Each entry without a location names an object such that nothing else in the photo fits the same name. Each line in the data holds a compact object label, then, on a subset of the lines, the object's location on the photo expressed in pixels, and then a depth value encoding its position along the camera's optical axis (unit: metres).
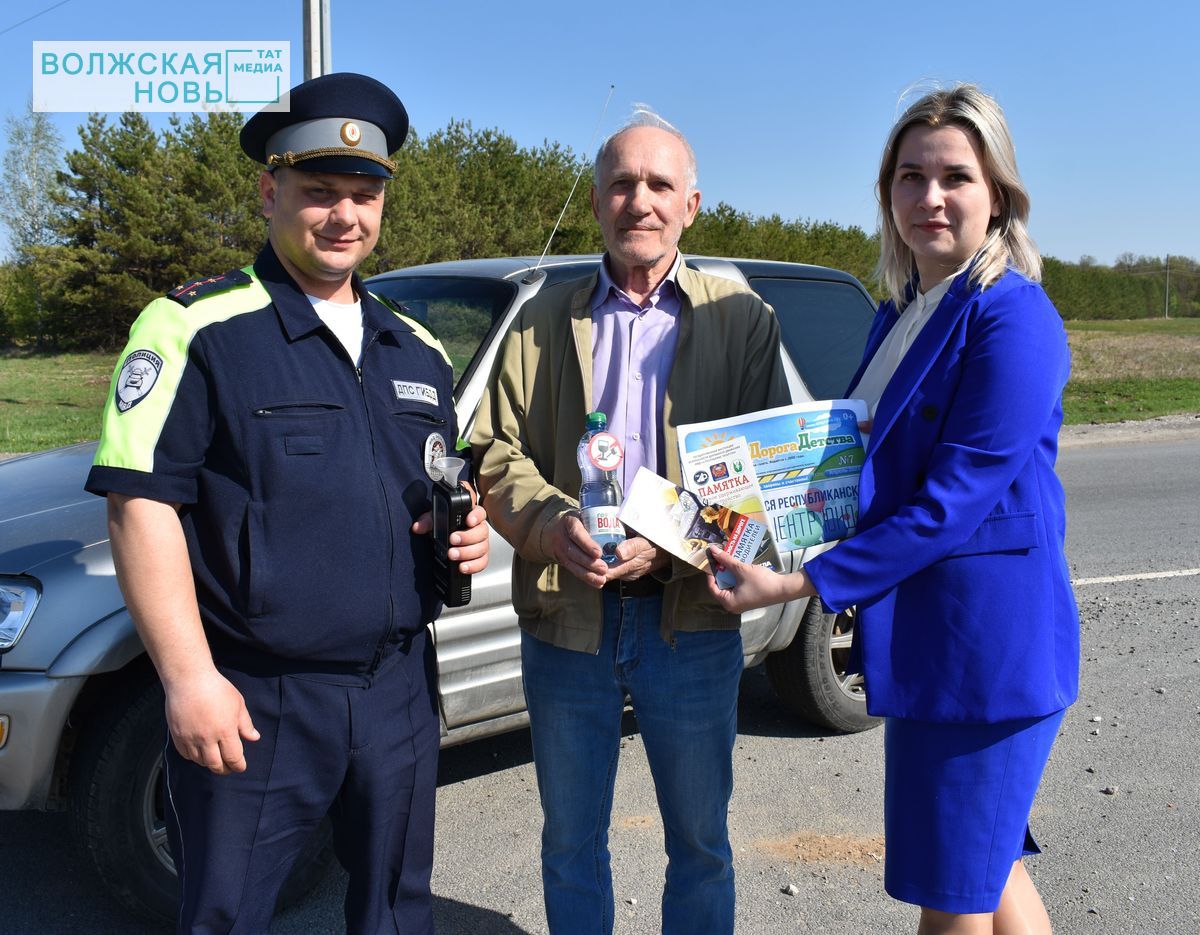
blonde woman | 1.98
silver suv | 2.79
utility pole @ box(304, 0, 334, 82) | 9.59
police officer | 1.93
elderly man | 2.48
